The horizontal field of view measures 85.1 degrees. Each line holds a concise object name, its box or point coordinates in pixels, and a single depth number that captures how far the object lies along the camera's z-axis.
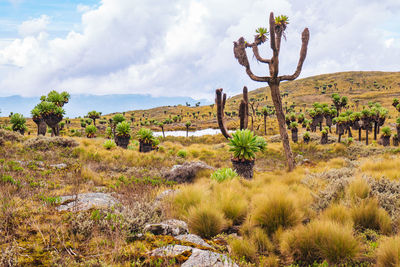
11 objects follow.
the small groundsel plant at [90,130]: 29.90
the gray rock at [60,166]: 9.38
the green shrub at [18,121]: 24.18
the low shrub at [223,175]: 7.91
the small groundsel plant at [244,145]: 10.22
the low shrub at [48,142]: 15.18
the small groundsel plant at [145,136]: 22.38
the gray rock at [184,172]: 10.41
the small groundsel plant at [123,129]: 22.56
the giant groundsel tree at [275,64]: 11.27
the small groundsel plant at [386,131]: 33.59
